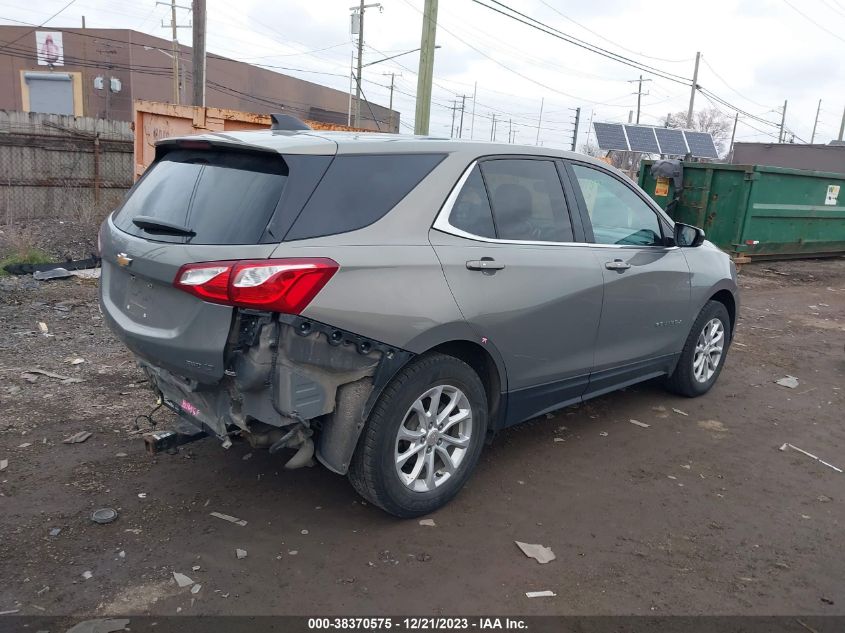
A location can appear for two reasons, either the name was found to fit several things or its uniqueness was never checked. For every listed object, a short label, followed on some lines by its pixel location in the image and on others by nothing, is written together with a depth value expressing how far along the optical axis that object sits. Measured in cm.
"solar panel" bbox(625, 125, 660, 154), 3092
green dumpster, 1257
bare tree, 8744
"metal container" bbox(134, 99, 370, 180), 970
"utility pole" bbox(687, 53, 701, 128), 4469
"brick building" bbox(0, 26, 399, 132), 4691
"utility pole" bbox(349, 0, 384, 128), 4153
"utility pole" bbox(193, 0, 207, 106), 1464
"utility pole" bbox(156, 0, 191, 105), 3878
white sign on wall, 4691
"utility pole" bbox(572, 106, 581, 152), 6062
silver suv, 292
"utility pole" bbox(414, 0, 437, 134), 1311
